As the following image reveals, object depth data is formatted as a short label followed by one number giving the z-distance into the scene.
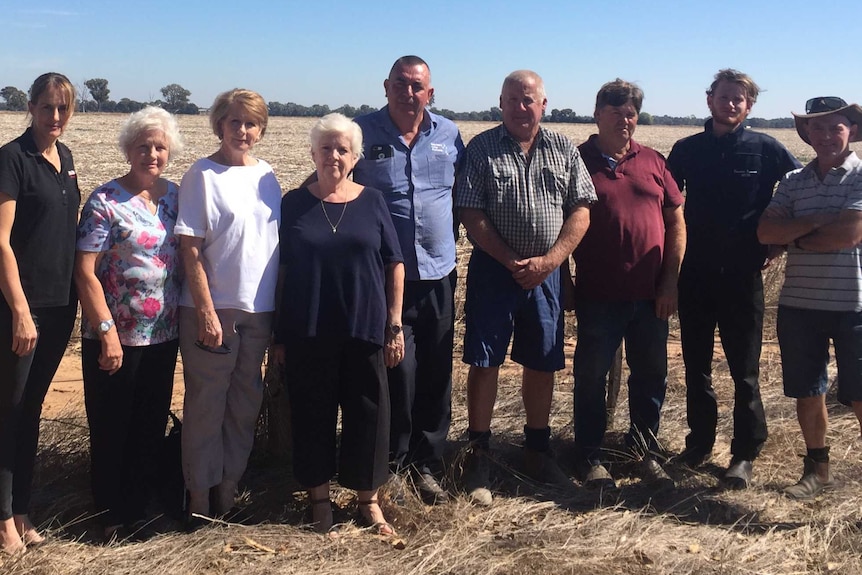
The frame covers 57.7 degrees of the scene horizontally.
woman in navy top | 3.72
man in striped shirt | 4.16
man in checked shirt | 4.38
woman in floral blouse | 3.54
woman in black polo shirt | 3.37
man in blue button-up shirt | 4.27
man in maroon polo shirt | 4.52
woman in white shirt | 3.64
